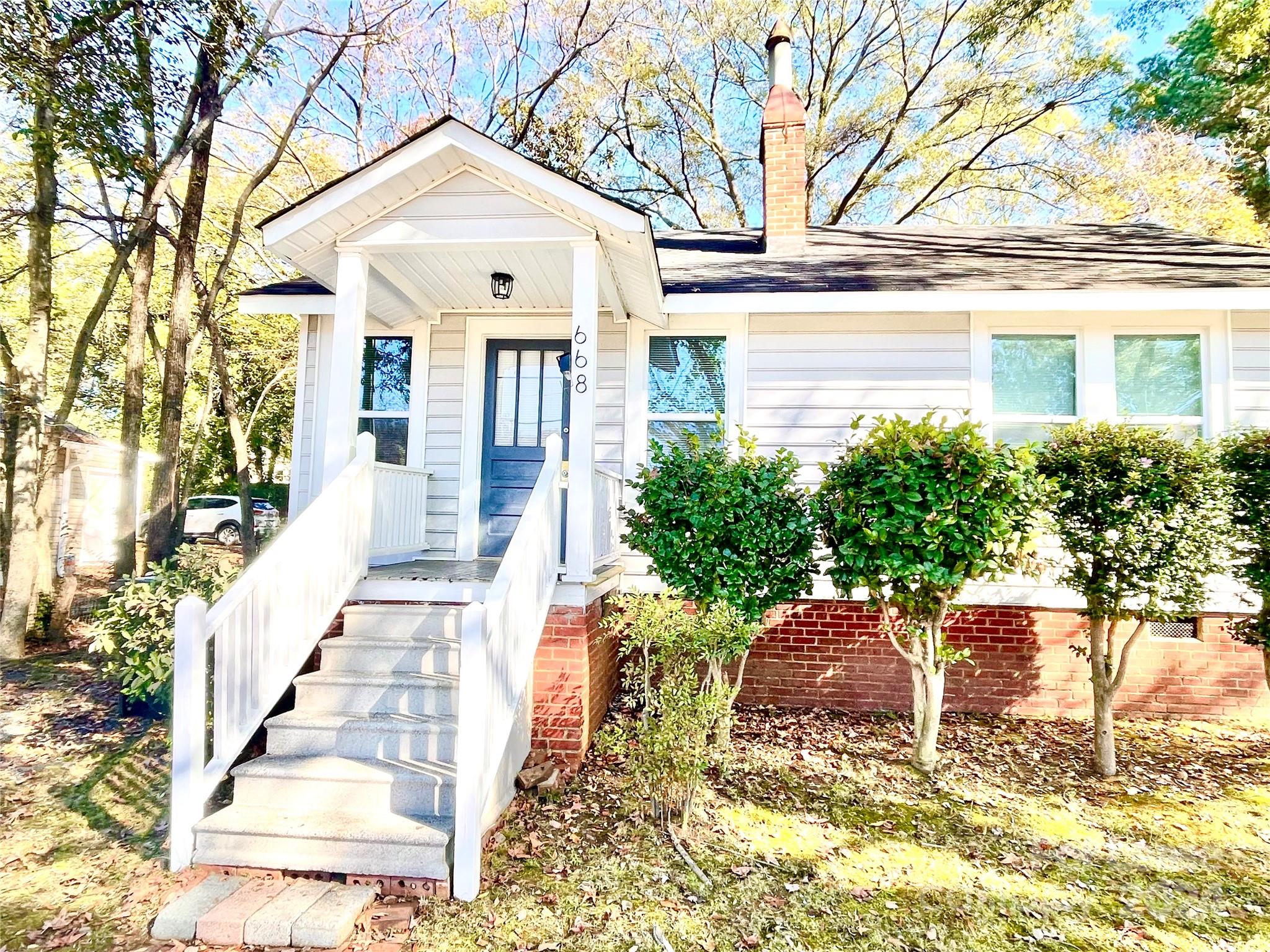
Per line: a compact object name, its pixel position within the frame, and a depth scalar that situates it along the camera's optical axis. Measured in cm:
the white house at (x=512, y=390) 340
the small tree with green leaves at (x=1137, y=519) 429
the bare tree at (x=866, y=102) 1476
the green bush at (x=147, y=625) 464
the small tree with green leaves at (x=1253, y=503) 439
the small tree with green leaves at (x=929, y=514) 400
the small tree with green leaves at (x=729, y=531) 437
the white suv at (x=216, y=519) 1844
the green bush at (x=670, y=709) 362
